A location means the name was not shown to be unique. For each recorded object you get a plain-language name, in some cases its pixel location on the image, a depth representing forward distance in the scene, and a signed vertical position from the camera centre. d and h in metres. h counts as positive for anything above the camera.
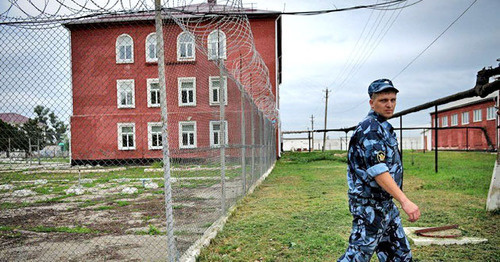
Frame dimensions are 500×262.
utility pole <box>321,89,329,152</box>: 59.72 +3.23
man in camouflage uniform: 2.68 -0.42
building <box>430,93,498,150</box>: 34.72 +0.54
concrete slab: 4.50 -1.35
